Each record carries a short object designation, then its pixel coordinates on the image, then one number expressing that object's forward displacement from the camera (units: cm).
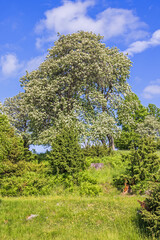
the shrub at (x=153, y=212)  877
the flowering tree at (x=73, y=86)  2627
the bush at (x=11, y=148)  2107
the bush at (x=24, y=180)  1780
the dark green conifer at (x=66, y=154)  1944
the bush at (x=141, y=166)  1642
